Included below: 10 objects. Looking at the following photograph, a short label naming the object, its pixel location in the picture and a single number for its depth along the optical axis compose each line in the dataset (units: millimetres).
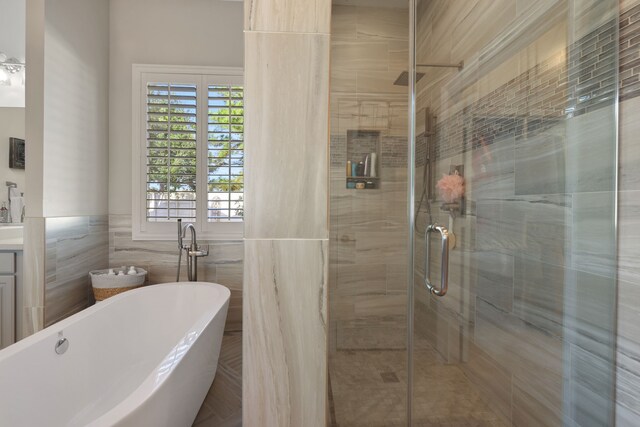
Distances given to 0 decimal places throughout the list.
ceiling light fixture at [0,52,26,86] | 2721
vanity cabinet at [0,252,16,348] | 2219
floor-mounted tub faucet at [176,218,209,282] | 2701
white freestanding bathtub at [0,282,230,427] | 1175
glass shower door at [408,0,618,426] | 886
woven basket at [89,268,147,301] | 2539
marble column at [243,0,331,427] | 917
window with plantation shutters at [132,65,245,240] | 2889
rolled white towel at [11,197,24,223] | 2809
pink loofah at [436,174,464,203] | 1078
